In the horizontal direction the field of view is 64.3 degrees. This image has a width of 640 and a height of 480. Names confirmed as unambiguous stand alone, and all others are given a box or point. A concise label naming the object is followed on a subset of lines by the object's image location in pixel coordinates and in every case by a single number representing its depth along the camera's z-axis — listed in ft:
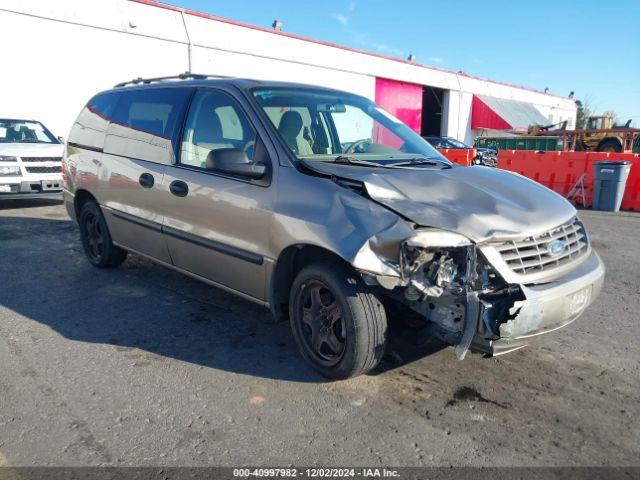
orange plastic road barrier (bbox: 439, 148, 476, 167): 56.11
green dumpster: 80.71
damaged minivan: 8.92
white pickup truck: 29.45
